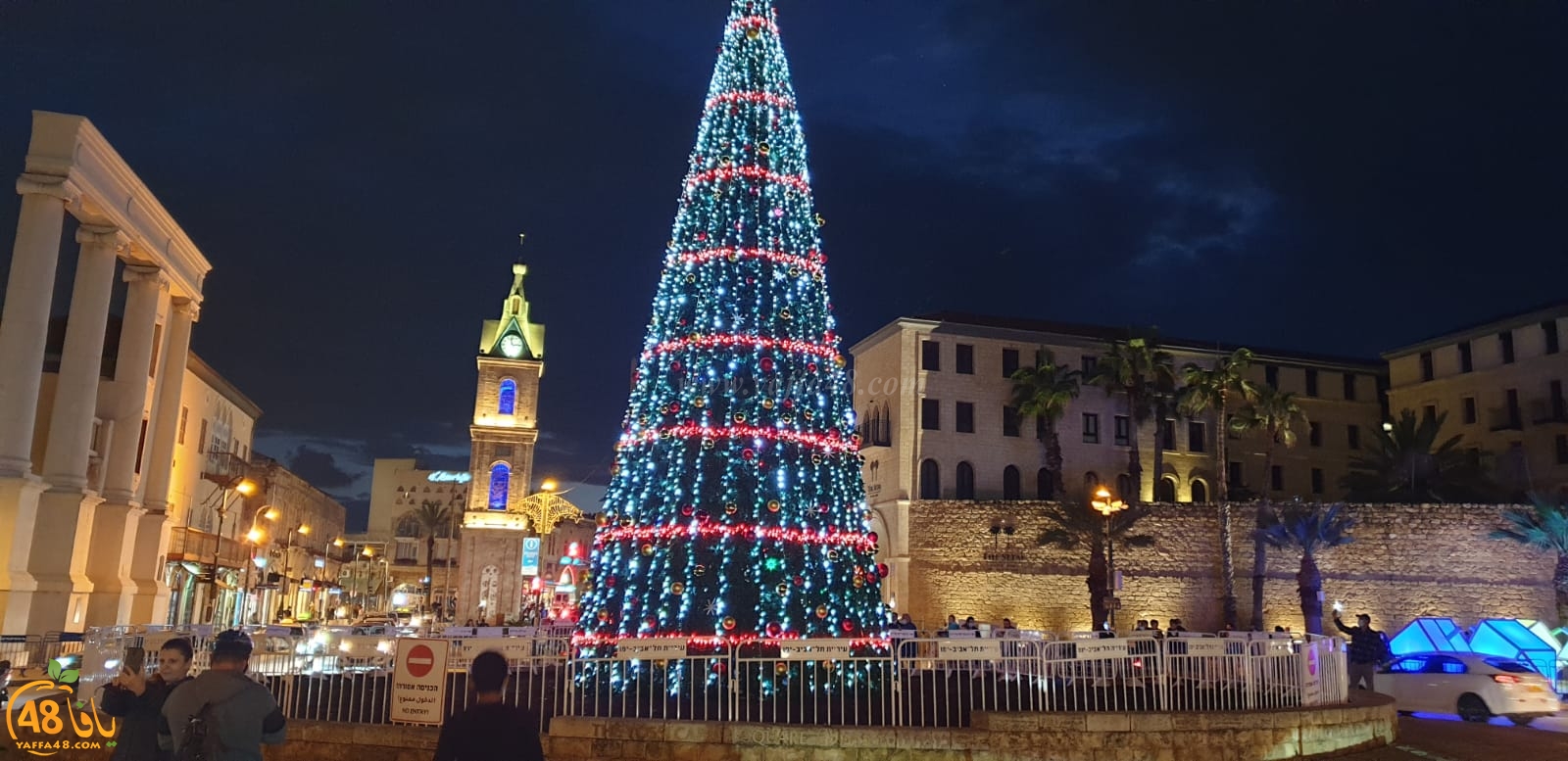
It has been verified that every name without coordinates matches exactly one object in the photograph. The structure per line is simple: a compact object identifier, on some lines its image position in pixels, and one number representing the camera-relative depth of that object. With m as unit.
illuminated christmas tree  14.59
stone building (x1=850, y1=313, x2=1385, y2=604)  45.19
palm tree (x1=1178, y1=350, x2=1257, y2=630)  40.84
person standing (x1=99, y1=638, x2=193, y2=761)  5.73
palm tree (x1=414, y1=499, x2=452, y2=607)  71.62
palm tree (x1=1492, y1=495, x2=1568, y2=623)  36.22
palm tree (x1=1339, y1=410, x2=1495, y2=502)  43.38
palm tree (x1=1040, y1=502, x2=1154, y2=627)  37.78
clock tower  64.31
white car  16.22
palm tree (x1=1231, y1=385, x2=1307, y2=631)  43.94
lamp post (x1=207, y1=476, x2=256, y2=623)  25.06
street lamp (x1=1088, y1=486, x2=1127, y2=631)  23.67
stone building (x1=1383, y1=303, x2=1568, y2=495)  44.16
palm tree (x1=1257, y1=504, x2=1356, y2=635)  37.28
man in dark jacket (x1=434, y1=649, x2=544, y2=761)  4.49
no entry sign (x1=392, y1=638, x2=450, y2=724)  10.98
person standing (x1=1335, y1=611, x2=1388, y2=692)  18.48
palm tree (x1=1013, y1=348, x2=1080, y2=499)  43.97
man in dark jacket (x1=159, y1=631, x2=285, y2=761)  5.12
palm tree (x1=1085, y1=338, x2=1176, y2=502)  44.22
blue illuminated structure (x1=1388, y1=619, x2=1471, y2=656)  25.02
